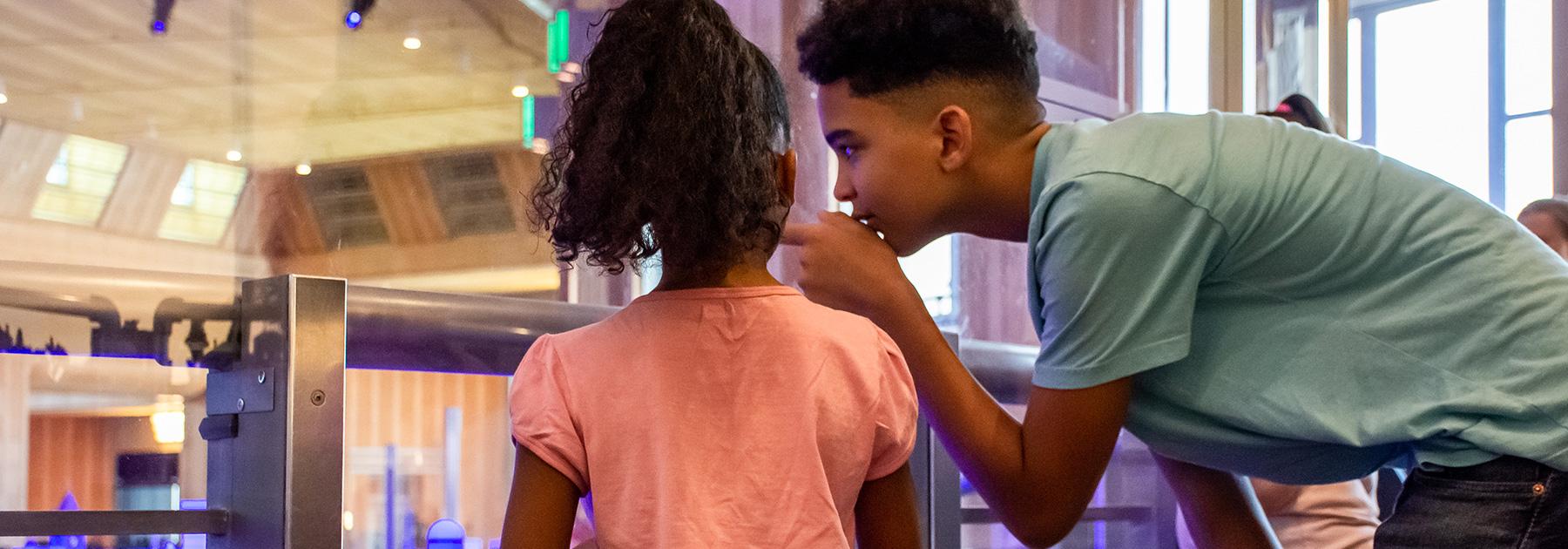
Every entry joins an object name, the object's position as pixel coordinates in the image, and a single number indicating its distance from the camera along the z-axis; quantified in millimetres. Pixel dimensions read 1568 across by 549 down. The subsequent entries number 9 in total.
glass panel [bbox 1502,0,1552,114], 3088
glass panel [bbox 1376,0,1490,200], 3053
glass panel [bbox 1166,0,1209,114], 2506
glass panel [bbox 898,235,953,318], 2107
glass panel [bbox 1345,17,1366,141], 2941
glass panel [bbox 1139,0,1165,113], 2451
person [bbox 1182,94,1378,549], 1878
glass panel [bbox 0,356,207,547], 1087
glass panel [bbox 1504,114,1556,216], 2996
